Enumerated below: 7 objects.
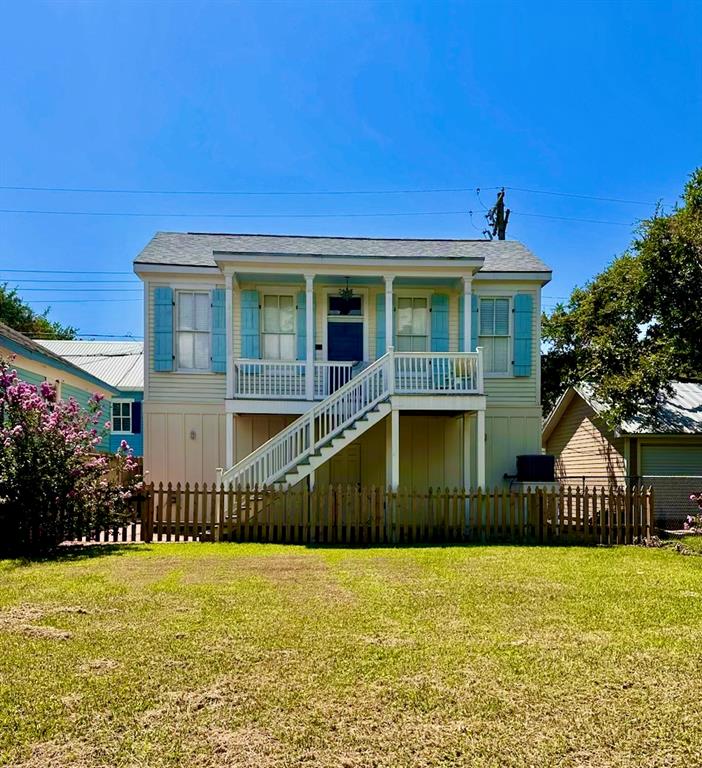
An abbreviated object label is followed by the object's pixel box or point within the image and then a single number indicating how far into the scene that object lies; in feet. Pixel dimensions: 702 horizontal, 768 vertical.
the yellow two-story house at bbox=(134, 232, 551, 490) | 42.16
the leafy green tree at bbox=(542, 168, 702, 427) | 52.11
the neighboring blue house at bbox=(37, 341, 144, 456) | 84.33
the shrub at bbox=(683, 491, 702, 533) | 34.14
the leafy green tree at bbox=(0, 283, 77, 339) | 125.70
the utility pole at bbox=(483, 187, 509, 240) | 96.53
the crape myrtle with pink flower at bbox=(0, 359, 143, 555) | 31.81
